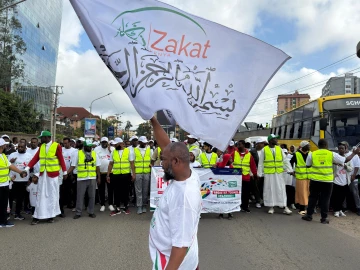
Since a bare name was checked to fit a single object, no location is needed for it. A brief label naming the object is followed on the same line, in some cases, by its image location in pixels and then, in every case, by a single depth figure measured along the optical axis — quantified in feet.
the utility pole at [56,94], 132.77
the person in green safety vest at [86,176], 26.94
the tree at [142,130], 246.35
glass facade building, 214.69
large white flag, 10.06
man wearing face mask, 30.61
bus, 37.37
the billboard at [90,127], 127.09
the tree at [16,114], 117.60
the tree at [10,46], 104.73
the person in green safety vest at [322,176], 25.68
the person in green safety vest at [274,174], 29.37
